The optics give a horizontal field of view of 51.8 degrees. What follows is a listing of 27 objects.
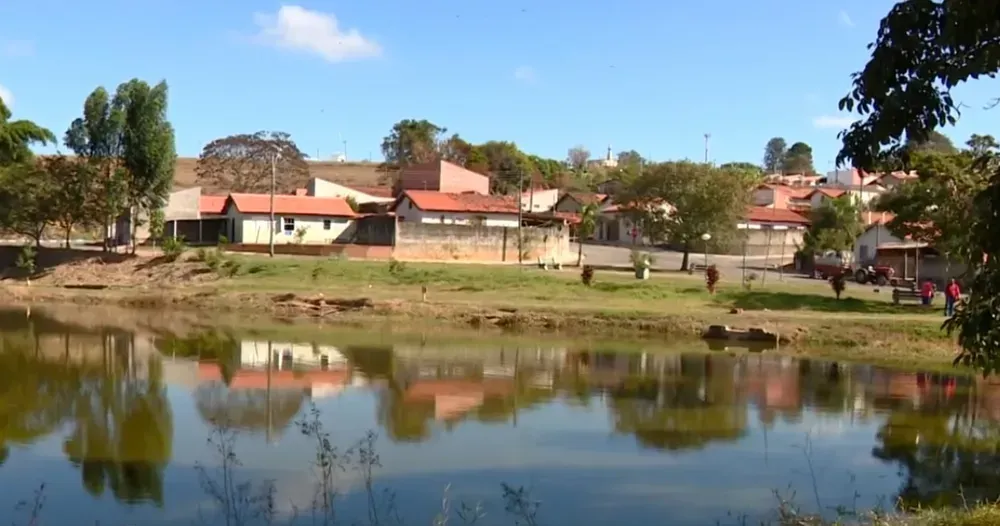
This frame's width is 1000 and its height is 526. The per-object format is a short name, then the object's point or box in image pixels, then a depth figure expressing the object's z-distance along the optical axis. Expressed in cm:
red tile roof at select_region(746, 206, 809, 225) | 7167
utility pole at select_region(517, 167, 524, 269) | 5512
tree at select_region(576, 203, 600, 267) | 6078
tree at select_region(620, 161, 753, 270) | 5138
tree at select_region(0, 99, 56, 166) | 5250
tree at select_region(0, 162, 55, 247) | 4928
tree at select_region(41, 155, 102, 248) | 5006
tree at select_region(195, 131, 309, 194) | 8600
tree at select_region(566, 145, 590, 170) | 15662
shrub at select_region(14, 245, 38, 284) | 4700
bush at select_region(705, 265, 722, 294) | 3703
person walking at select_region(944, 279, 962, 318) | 3082
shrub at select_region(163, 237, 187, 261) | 4609
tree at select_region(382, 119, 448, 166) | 10300
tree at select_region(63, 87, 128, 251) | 4966
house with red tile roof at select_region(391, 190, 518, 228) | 6122
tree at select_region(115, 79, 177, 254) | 4941
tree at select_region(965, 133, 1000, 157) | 2916
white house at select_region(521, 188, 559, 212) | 7844
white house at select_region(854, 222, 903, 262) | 5847
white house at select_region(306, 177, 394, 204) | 7544
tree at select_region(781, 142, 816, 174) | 17955
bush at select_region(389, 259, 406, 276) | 4267
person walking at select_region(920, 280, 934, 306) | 3575
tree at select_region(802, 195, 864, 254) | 5919
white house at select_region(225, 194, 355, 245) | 5819
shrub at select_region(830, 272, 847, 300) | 3687
